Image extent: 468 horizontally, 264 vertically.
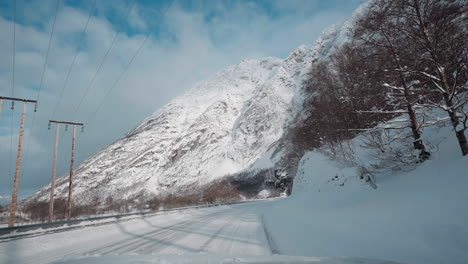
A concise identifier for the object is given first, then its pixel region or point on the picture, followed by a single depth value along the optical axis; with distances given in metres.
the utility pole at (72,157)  18.92
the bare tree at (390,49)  5.87
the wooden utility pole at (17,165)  14.33
